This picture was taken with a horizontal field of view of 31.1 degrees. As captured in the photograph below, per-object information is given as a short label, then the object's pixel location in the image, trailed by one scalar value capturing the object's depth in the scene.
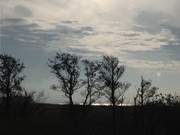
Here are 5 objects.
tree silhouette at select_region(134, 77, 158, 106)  41.61
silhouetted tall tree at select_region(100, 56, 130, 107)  43.54
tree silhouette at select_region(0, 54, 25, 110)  44.27
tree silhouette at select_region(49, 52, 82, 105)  44.68
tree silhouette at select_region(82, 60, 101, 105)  46.11
